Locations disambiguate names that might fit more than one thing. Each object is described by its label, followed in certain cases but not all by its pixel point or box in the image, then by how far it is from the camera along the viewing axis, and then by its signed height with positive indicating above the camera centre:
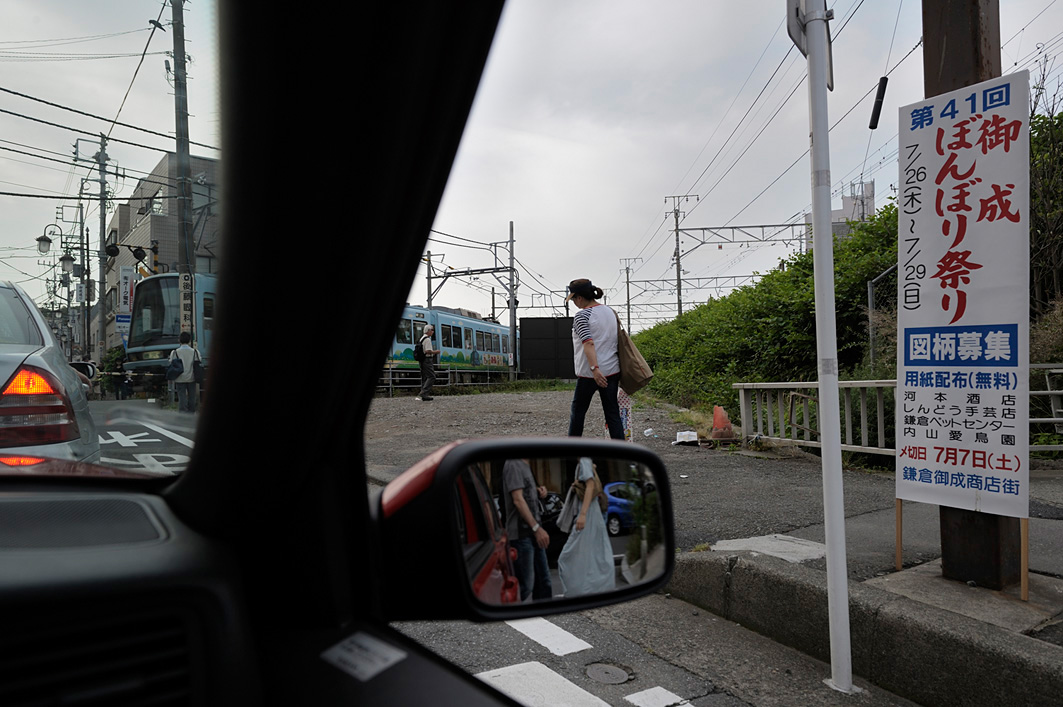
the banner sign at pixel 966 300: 3.16 +0.30
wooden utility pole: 3.32 +1.44
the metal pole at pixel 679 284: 43.84 +5.31
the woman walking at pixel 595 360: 6.29 +0.07
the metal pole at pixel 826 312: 2.76 +0.21
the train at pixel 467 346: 25.45 +0.95
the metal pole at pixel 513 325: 28.53 +1.93
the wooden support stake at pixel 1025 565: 3.19 -0.98
